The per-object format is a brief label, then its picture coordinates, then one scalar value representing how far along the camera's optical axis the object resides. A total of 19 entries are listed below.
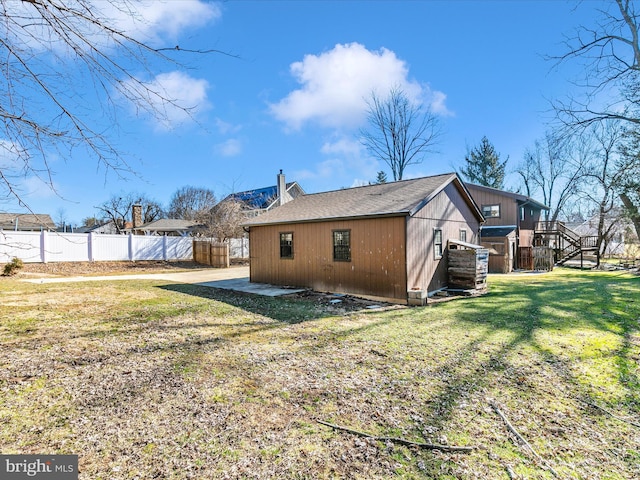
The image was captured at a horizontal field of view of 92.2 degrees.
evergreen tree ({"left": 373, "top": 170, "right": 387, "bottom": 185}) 37.43
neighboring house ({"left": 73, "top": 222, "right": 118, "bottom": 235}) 47.38
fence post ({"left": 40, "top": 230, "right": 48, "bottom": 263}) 16.36
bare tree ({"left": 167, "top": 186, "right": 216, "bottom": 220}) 46.92
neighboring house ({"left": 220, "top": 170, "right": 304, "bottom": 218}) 29.39
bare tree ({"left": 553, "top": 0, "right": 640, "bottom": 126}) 7.42
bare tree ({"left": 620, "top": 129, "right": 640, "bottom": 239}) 9.83
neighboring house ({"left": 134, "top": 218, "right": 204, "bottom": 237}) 30.72
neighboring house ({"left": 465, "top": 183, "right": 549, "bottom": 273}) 18.44
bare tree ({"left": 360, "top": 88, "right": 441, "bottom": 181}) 25.25
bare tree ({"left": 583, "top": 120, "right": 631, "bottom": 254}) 10.52
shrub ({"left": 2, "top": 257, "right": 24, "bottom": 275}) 13.59
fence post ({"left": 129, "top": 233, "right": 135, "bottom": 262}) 20.48
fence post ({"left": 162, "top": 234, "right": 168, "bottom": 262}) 22.42
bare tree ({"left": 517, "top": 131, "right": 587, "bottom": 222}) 30.50
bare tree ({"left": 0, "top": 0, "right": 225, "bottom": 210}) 2.58
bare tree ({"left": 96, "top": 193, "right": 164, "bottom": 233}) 40.56
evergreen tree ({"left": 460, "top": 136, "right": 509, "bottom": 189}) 34.62
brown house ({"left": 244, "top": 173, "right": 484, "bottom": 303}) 9.16
